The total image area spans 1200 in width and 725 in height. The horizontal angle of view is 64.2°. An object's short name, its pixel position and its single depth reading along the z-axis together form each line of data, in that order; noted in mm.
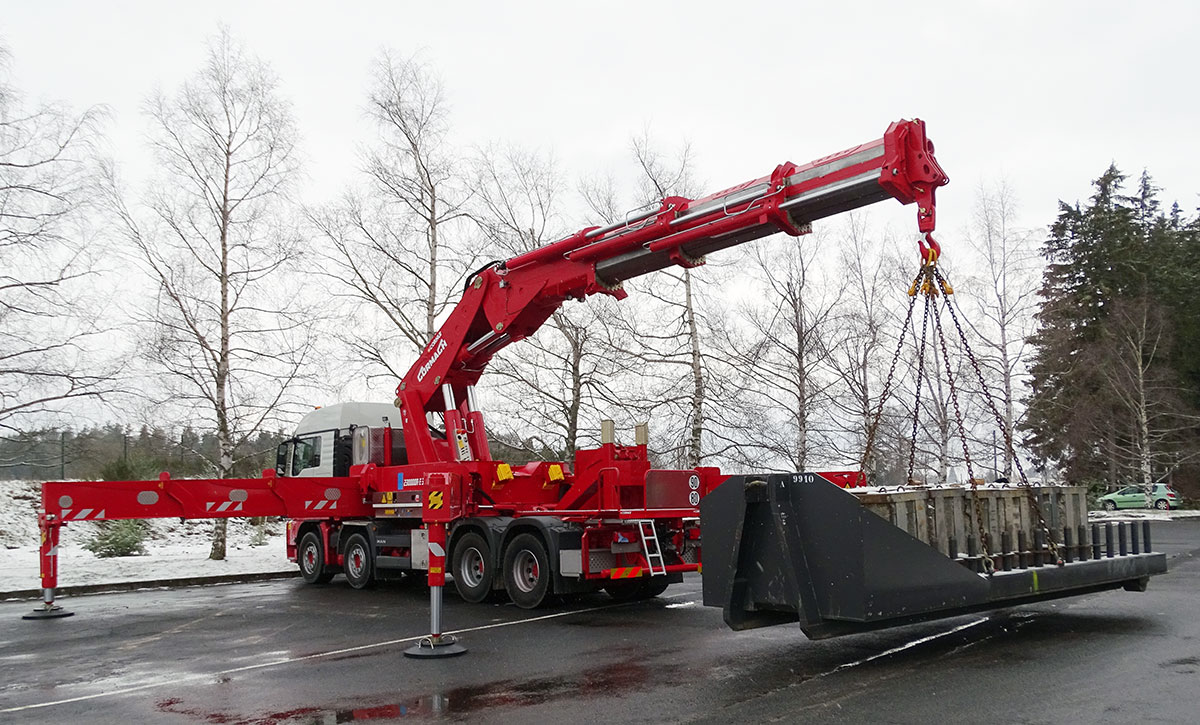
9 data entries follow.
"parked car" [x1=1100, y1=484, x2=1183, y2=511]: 39781
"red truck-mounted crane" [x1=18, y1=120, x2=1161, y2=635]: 9641
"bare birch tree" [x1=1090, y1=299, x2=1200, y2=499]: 38812
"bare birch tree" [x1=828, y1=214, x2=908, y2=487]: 24969
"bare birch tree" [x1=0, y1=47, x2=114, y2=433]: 16859
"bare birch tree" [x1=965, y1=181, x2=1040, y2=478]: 29109
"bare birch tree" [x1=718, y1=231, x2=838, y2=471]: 23453
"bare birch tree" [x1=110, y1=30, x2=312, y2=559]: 20094
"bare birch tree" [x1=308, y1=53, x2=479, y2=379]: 23125
